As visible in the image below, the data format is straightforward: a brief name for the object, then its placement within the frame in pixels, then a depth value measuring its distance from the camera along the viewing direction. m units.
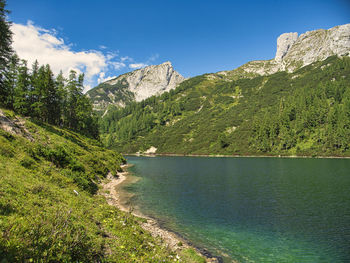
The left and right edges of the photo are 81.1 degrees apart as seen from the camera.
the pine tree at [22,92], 59.26
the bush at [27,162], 22.84
